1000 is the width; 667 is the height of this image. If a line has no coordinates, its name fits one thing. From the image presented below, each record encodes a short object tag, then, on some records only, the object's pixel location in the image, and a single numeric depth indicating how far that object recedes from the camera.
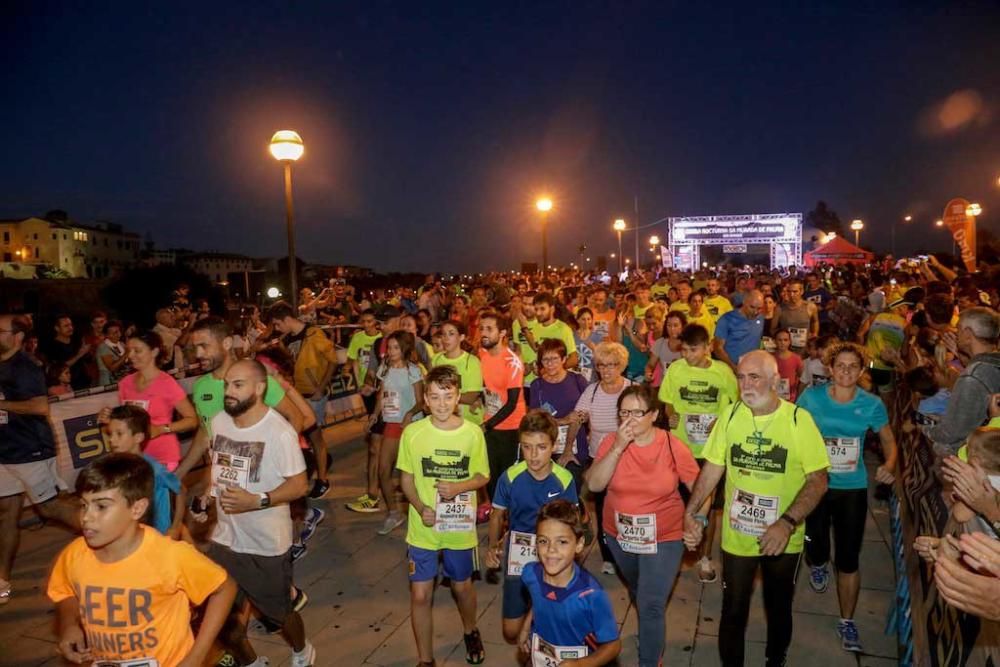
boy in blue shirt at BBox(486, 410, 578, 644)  4.03
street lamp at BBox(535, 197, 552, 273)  16.98
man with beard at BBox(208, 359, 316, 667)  4.06
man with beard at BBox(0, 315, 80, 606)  5.63
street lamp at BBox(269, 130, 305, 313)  10.34
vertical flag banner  14.10
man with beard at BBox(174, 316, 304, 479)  5.22
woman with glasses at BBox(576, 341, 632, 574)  5.24
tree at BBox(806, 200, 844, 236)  109.38
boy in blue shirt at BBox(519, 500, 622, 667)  2.92
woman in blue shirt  4.59
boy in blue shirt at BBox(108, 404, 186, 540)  4.06
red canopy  37.22
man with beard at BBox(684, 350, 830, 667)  3.87
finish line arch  50.50
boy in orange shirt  2.87
